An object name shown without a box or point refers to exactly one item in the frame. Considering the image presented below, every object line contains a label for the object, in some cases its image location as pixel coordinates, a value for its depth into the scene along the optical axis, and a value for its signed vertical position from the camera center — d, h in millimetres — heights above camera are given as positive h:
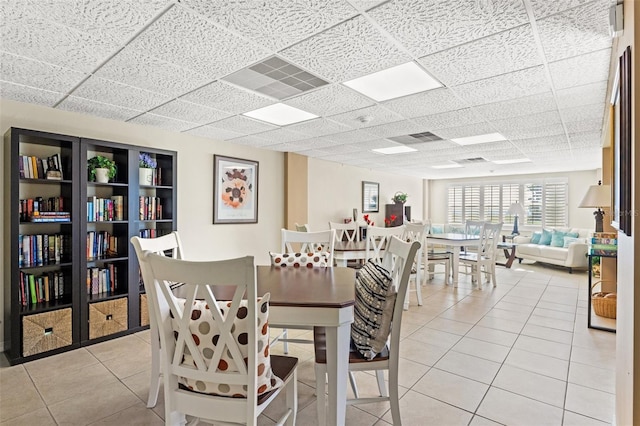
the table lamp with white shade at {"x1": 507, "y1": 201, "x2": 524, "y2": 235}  8398 -14
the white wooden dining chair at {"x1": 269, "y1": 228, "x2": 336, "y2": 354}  2541 -373
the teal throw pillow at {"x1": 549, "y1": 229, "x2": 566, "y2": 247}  7051 -604
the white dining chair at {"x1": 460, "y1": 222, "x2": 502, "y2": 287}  5020 -707
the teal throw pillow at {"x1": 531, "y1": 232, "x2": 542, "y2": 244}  7648 -628
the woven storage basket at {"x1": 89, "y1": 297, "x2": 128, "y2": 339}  3059 -1028
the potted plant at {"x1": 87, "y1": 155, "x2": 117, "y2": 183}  3191 +402
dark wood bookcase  2688 -364
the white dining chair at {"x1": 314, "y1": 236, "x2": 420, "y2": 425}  1614 -757
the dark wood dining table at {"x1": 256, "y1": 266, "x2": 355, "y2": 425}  1516 -513
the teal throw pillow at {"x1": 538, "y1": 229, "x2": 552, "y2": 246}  7406 -629
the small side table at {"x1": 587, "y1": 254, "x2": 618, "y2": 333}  3181 -964
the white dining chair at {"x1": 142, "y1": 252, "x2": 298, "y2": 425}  1173 -514
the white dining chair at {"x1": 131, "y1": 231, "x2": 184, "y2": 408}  1672 -473
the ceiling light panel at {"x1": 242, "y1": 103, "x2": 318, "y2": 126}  3338 +1034
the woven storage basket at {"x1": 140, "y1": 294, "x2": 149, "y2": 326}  3414 -1064
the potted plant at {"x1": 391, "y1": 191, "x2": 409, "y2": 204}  8165 +309
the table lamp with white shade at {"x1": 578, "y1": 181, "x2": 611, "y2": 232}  3702 +157
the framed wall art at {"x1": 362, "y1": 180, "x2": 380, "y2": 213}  7523 +319
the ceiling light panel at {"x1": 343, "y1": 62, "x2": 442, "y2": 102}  2420 +1030
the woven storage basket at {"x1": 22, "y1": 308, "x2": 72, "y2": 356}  2691 -1027
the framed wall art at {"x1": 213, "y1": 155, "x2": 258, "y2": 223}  4605 +299
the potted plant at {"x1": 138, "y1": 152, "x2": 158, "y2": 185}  3539 +471
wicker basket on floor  3523 -1044
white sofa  6301 -848
